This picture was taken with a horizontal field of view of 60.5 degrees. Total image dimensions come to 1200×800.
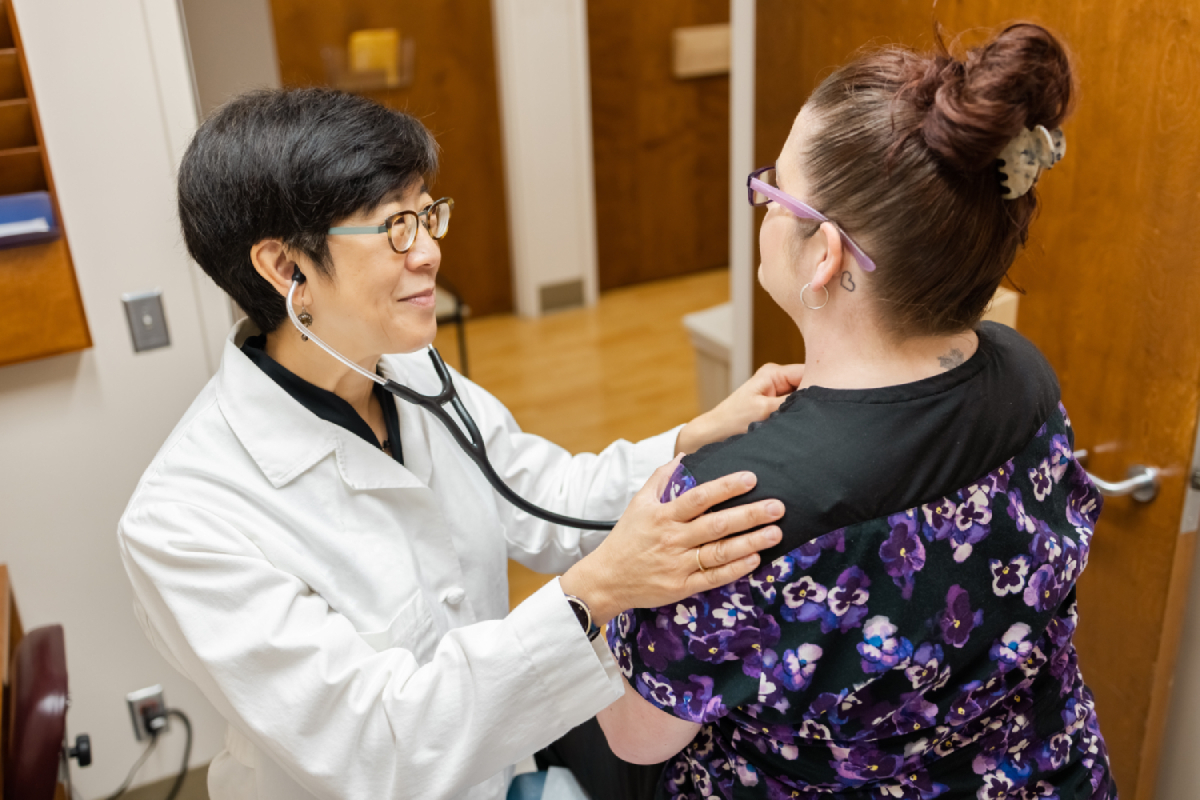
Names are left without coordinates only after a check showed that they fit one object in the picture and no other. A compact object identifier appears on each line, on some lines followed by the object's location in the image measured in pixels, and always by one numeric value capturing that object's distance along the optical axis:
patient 0.80
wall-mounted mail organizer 1.42
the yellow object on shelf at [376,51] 3.91
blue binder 1.46
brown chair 1.12
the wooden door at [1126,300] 1.23
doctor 0.99
